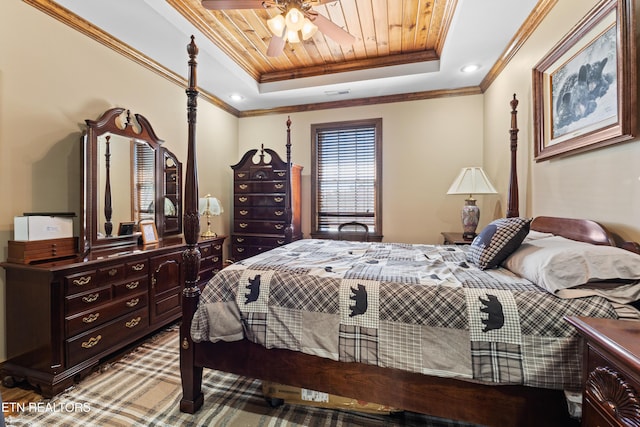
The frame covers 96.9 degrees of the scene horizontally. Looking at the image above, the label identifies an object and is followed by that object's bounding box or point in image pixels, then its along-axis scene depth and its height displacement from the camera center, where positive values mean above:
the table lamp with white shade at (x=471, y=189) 2.93 +0.22
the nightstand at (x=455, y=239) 2.92 -0.30
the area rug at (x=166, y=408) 1.60 -1.17
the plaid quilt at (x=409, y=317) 1.16 -0.49
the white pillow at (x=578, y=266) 1.19 -0.24
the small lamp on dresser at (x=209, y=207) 3.50 +0.08
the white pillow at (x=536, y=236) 1.78 -0.17
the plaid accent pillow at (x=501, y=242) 1.63 -0.18
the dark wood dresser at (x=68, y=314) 1.80 -0.70
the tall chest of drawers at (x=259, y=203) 3.90 +0.14
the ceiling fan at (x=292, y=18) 1.93 +1.41
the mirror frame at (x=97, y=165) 2.26 +0.42
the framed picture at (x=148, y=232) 2.77 -0.18
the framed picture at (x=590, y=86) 1.43 +0.76
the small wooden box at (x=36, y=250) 1.86 -0.24
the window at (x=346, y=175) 4.13 +0.56
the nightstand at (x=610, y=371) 0.75 -0.48
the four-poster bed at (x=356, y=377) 1.21 -0.80
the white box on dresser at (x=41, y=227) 1.88 -0.08
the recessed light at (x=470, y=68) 3.17 +1.62
